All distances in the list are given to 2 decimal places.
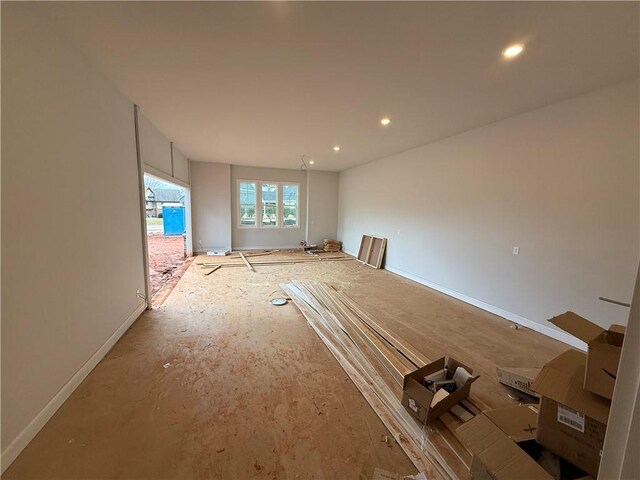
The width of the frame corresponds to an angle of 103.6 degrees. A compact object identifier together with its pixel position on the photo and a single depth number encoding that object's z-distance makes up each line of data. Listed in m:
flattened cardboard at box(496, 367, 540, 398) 1.95
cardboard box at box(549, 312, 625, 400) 1.15
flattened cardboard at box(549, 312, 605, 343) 1.38
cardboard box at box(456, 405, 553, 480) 1.13
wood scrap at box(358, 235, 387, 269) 6.14
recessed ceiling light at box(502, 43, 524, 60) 1.90
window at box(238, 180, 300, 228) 7.77
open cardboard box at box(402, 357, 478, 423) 1.65
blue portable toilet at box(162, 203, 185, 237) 11.34
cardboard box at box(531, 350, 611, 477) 1.14
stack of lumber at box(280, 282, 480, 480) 1.47
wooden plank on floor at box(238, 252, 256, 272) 5.67
